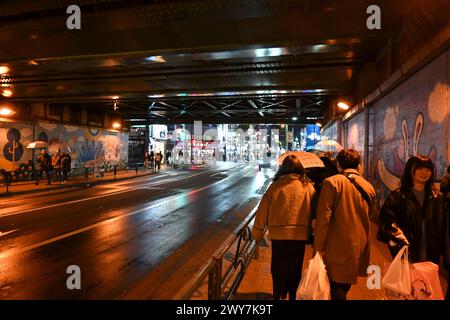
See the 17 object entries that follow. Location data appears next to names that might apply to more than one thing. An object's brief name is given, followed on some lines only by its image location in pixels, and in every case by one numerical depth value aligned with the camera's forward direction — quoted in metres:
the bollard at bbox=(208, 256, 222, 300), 3.62
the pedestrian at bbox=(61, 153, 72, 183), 21.53
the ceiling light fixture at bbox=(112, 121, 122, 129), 31.47
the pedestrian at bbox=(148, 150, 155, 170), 36.38
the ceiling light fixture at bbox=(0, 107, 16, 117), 19.80
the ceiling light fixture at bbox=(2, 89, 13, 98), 18.30
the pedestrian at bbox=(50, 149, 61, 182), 21.55
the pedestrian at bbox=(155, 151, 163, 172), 35.36
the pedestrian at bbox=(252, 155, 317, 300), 3.86
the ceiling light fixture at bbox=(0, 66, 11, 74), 12.64
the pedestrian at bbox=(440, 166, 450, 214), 4.25
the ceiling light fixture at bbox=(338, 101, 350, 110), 15.46
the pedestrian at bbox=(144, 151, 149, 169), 35.68
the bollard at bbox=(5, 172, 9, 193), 16.63
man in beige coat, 3.49
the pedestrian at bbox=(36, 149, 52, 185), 20.42
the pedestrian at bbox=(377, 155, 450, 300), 3.44
